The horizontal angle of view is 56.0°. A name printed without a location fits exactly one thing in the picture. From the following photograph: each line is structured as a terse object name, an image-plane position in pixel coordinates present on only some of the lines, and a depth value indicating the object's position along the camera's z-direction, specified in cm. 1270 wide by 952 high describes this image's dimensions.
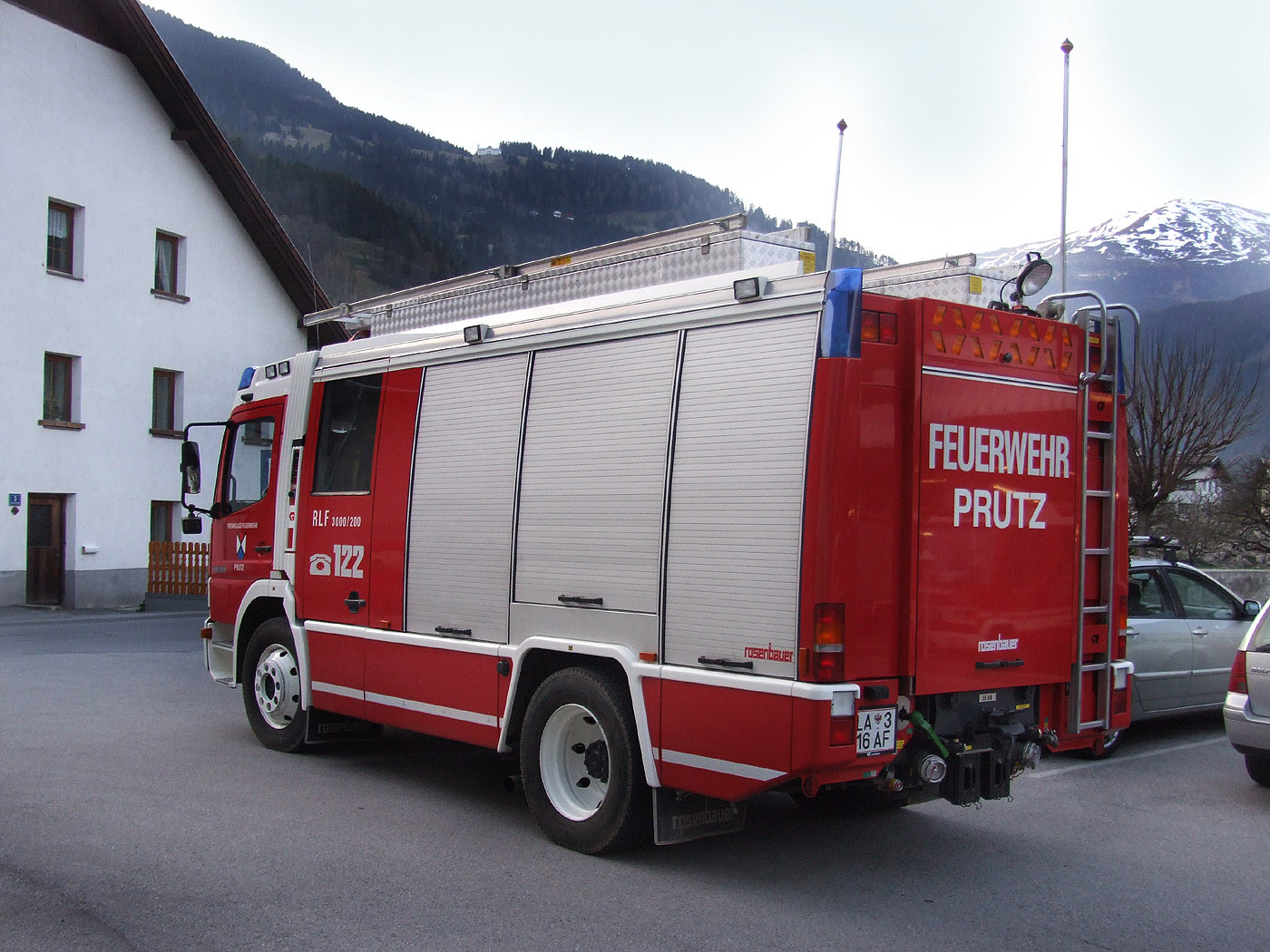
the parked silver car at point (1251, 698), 765
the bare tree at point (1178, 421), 2548
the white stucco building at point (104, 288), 2395
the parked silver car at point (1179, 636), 948
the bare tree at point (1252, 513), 3002
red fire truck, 526
